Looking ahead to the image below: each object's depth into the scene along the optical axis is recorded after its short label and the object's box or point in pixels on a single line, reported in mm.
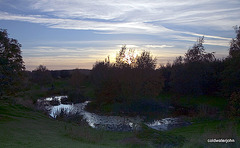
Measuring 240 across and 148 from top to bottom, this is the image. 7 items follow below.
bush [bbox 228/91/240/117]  21991
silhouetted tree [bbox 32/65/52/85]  67456
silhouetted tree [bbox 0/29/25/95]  17531
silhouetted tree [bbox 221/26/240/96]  33312
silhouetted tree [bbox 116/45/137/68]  38719
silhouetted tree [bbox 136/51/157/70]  36953
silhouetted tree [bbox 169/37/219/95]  44250
